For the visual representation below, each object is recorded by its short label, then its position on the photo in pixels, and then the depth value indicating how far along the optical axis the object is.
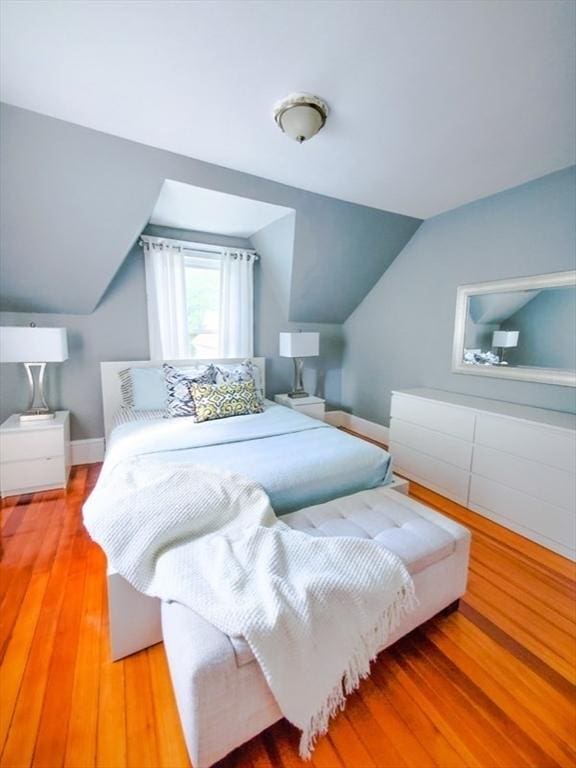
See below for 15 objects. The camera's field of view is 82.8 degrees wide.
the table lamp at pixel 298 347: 3.44
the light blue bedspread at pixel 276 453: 1.67
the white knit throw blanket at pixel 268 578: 0.92
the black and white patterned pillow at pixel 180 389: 2.63
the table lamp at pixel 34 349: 2.29
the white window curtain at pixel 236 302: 3.41
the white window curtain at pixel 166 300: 3.04
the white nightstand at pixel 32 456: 2.33
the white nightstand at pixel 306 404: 3.52
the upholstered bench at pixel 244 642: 0.86
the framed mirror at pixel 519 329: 2.17
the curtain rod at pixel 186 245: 2.98
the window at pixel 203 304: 3.34
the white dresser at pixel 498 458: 1.90
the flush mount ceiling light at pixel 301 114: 1.51
